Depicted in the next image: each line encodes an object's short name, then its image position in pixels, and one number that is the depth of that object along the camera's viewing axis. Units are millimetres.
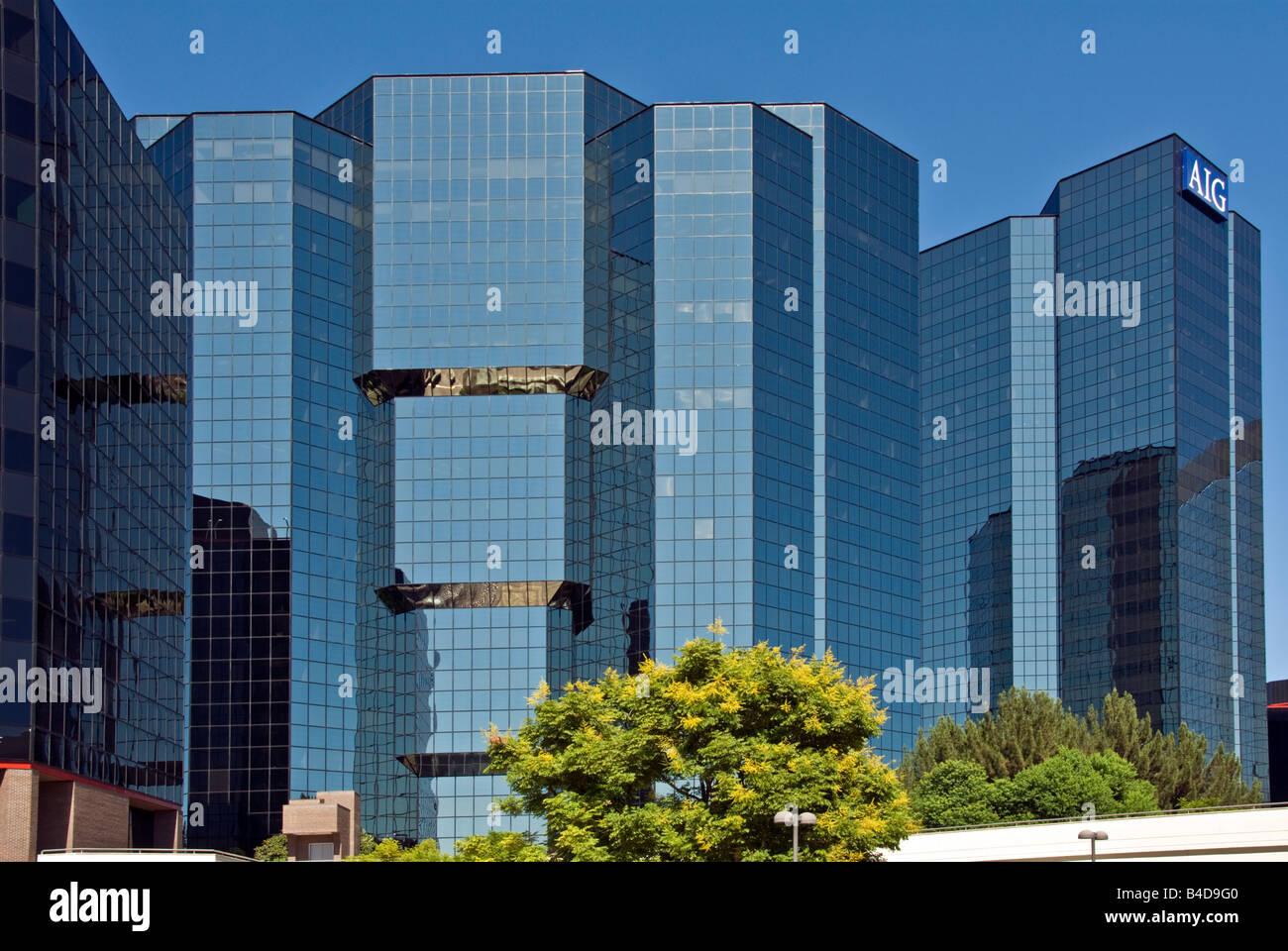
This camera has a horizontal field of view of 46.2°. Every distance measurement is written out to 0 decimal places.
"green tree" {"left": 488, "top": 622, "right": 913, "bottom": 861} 63188
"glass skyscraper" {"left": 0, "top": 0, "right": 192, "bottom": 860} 79688
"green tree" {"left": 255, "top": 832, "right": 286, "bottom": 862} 132000
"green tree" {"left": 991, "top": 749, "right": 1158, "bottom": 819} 122000
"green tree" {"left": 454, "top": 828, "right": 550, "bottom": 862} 72375
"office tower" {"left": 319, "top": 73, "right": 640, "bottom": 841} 153000
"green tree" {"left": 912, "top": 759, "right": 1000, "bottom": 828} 124812
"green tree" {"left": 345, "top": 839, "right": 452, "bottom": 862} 107250
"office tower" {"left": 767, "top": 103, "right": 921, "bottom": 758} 165125
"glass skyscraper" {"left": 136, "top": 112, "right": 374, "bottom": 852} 146375
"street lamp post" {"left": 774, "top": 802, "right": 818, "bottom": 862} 57000
